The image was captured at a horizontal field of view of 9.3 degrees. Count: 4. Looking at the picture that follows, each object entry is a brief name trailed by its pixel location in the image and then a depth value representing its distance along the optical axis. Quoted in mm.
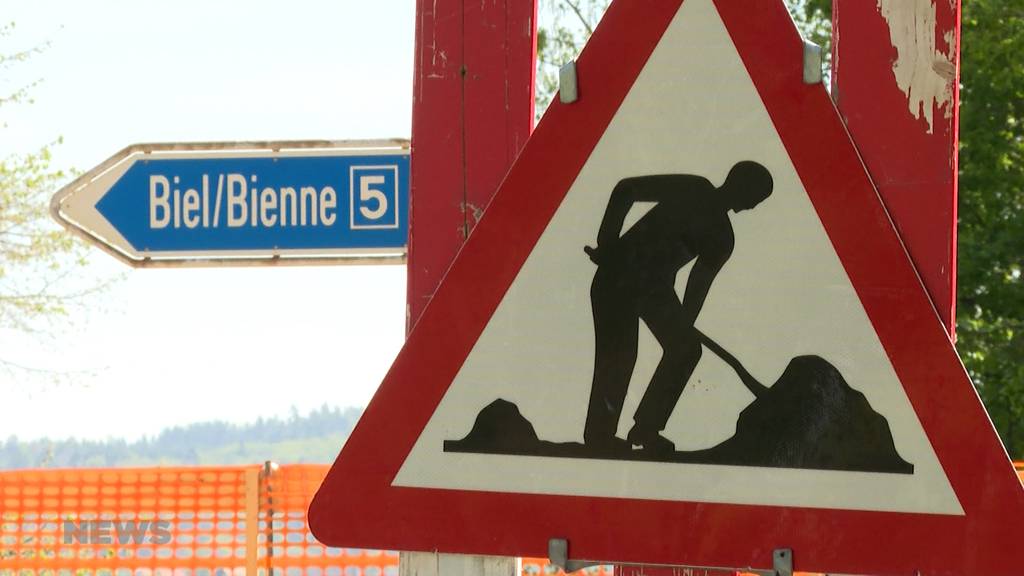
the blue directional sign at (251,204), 8650
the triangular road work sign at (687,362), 7416
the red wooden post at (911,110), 7540
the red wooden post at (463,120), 7724
